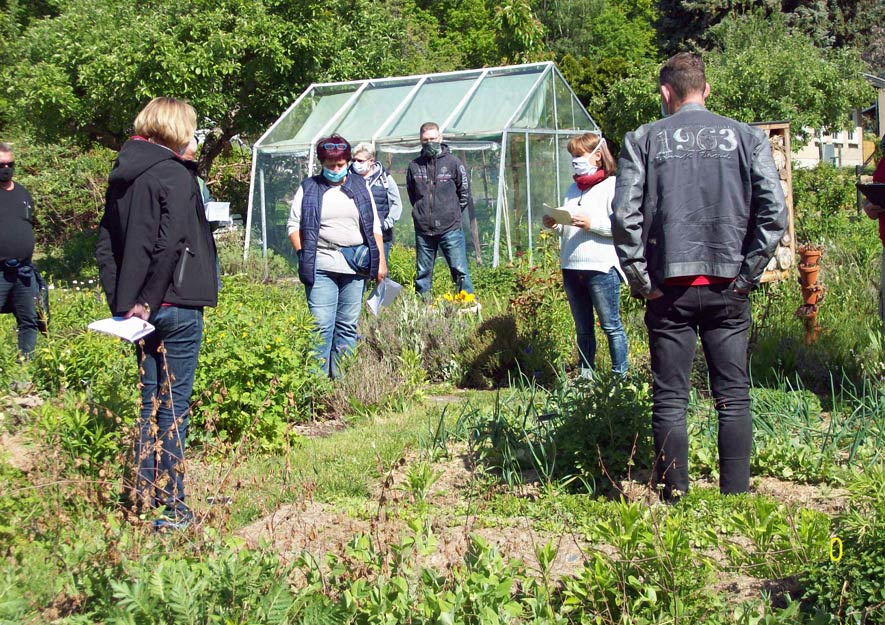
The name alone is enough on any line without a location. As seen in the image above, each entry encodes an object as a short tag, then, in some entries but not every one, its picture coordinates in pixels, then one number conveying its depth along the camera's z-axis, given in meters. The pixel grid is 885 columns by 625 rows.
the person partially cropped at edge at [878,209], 4.90
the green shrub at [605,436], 4.13
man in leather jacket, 3.75
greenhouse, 12.29
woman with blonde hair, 3.81
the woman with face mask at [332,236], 6.40
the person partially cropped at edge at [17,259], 7.38
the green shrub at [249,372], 5.10
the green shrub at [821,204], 9.59
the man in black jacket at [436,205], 9.27
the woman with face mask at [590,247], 5.72
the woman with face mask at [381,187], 9.45
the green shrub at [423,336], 7.07
